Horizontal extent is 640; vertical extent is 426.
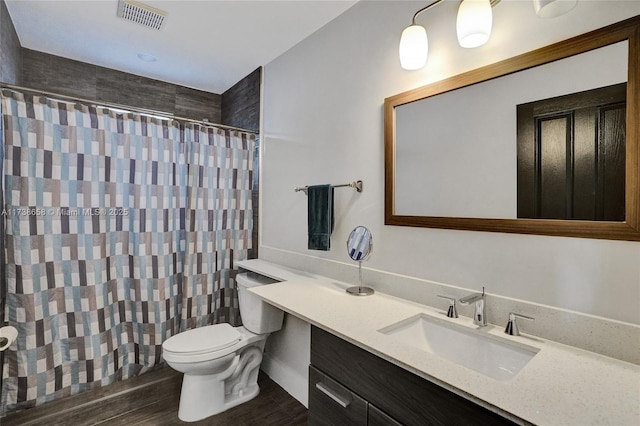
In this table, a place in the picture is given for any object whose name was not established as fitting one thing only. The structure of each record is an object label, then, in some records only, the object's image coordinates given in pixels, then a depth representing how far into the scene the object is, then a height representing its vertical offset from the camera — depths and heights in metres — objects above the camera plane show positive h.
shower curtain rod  1.76 +0.70
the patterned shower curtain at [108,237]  1.85 -0.16
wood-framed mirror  0.93 +0.27
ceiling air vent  1.84 +1.21
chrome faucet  1.17 -0.37
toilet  1.81 -0.85
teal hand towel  1.85 -0.02
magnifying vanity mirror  1.60 -0.18
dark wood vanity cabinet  0.84 -0.57
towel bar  1.73 +0.15
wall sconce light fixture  1.00 +0.68
